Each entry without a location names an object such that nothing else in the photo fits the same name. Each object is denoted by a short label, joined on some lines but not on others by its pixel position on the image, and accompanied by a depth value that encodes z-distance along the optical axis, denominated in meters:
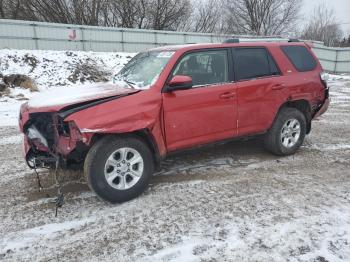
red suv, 3.68
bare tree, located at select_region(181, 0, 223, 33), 40.50
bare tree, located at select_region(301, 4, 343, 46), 51.56
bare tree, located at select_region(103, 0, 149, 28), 30.97
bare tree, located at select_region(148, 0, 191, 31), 32.22
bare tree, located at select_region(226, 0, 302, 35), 39.16
